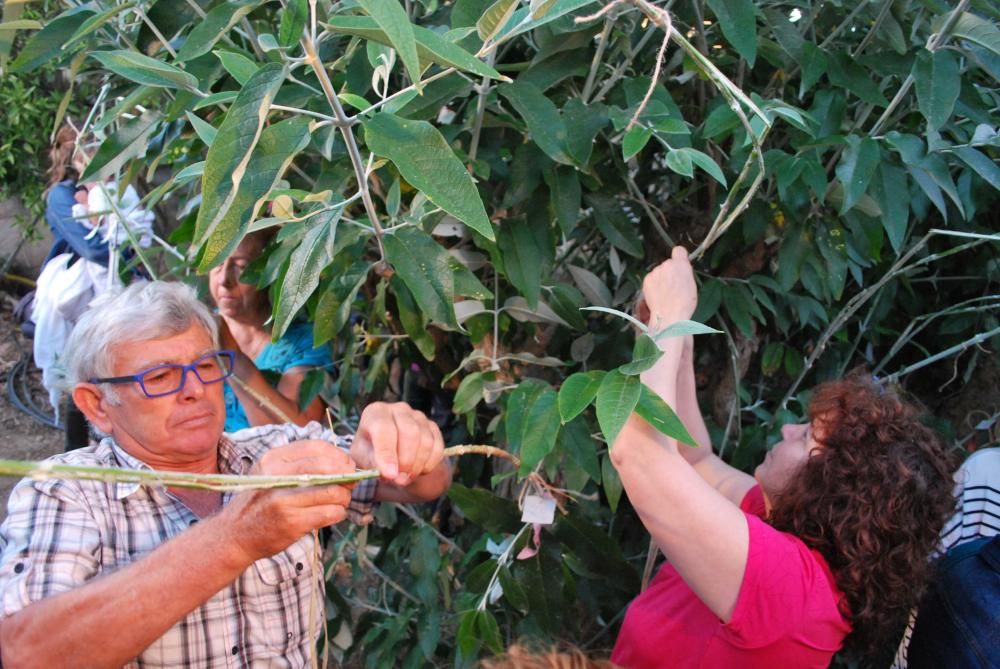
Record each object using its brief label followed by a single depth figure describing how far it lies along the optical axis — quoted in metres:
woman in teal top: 2.23
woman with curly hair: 1.44
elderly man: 1.21
